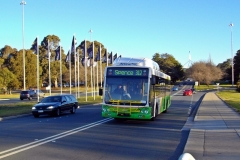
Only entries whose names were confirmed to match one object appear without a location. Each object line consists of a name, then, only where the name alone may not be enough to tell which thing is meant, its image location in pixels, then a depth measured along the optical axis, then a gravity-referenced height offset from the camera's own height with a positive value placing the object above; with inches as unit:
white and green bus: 681.0 -12.6
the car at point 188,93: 2799.2 -69.0
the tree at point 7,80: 3122.5 +46.7
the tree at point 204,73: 4857.3 +155.9
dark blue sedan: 919.7 -54.4
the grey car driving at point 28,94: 2096.5 -54.4
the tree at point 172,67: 5570.9 +270.6
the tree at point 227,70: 5145.2 +207.7
